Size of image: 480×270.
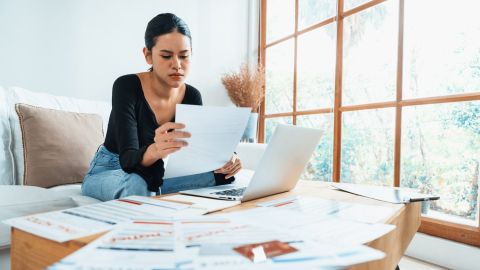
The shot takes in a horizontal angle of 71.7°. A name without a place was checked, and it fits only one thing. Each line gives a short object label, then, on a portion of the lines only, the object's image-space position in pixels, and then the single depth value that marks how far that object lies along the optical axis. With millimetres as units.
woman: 1015
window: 1724
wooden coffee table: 497
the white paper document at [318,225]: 510
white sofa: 958
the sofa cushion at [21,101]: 1524
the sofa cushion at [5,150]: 1466
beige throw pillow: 1459
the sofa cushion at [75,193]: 1119
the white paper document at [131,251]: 368
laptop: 816
